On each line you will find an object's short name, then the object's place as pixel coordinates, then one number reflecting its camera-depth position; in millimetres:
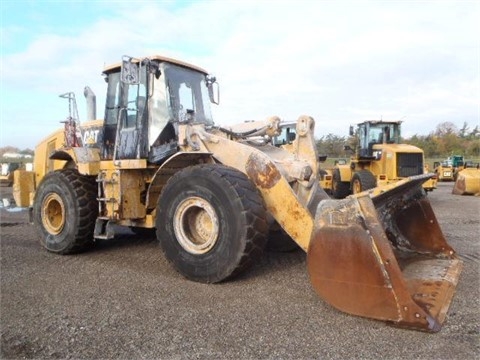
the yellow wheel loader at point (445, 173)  27136
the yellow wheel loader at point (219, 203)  3768
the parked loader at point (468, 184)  17844
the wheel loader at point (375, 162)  14095
